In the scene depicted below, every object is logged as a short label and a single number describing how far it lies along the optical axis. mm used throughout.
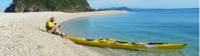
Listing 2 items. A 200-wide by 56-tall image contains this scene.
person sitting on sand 8033
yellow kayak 7272
